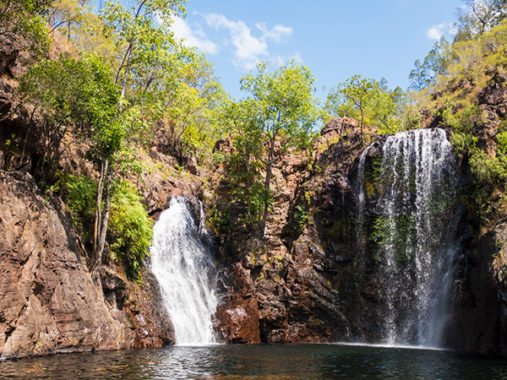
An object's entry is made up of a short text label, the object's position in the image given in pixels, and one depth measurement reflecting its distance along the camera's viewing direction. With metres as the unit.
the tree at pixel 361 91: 35.25
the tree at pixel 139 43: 20.11
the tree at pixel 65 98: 16.56
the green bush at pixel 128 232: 21.06
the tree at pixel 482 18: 52.44
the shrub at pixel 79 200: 19.25
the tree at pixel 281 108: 32.31
